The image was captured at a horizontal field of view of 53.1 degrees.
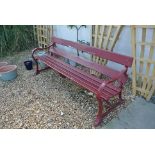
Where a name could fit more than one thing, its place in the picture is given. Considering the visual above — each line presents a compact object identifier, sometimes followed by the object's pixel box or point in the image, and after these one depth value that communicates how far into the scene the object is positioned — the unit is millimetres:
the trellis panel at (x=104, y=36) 2553
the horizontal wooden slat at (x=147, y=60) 2214
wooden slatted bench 2079
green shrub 4007
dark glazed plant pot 3404
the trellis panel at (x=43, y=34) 3875
